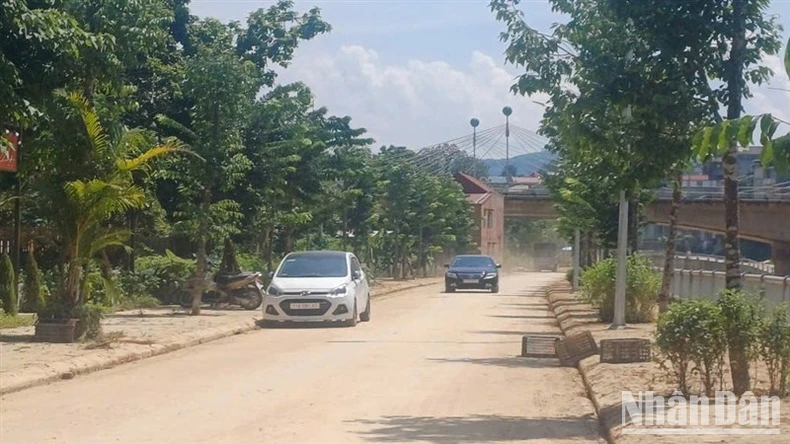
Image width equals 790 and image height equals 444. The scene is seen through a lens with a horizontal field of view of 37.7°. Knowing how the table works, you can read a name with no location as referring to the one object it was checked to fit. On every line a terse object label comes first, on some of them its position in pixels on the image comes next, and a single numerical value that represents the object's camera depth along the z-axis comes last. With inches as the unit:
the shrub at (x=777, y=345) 439.5
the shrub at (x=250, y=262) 1425.9
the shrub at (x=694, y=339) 442.3
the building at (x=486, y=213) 3666.3
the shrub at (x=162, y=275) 1169.4
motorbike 1128.2
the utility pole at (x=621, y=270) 874.1
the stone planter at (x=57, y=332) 705.0
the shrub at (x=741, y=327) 441.4
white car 944.9
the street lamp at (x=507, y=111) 5044.3
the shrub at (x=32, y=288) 933.2
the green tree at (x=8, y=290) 872.3
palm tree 703.1
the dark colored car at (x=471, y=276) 1820.9
